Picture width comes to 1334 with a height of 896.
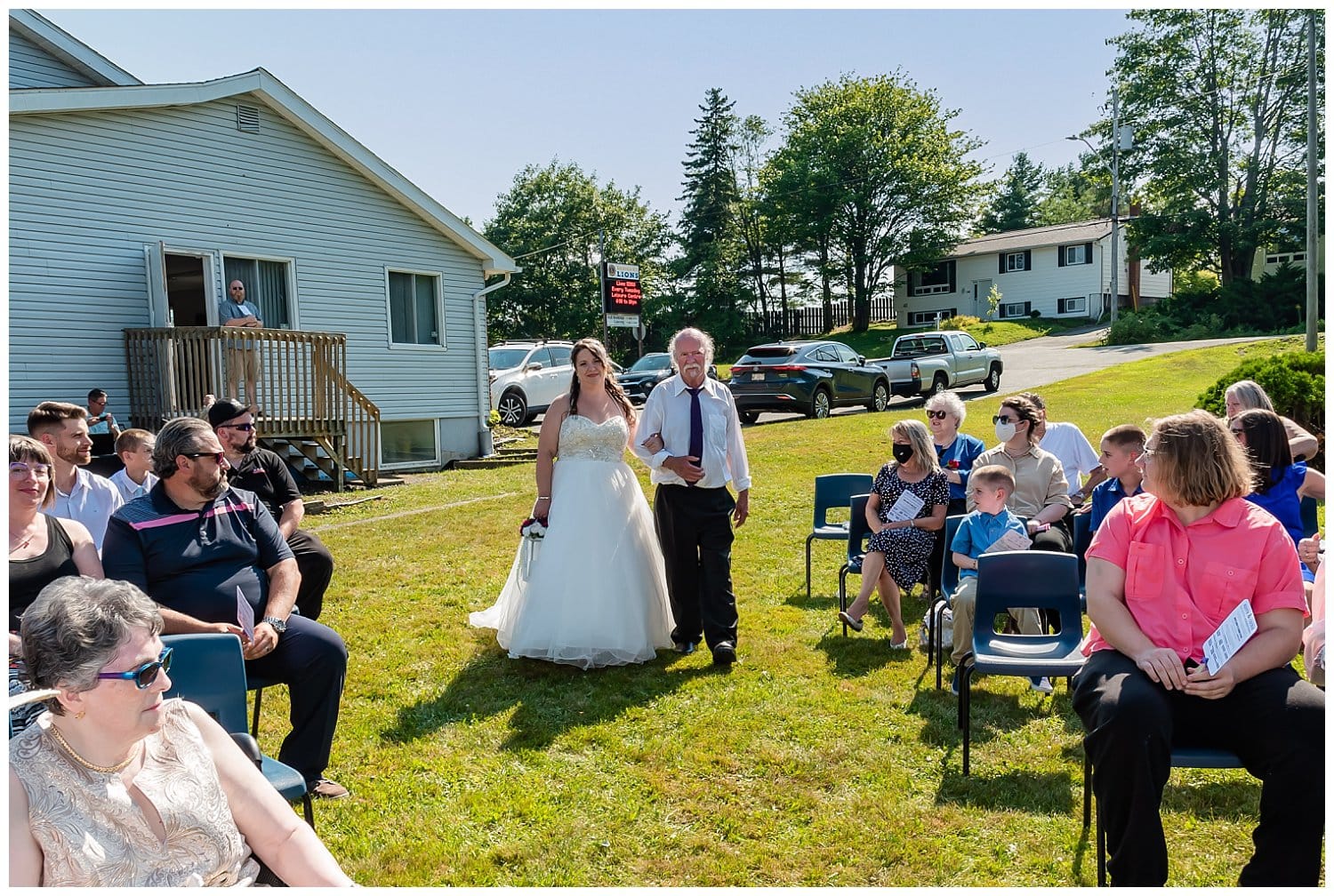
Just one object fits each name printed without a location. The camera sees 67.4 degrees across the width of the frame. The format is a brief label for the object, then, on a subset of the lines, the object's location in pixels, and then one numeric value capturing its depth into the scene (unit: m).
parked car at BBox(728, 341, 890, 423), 19.53
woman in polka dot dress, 6.43
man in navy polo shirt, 4.13
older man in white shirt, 6.18
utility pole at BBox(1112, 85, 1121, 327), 39.30
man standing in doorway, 13.70
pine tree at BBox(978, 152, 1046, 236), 75.88
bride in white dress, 6.02
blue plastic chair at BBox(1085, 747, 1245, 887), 3.33
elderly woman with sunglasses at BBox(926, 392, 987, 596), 6.82
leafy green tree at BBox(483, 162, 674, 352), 52.66
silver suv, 21.61
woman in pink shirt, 3.21
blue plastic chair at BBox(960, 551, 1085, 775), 4.78
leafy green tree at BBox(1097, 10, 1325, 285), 38.25
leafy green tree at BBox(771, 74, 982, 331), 45.44
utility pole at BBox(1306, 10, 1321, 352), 17.34
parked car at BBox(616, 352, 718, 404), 23.45
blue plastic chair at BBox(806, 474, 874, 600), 8.30
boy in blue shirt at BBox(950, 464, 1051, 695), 5.62
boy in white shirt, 6.06
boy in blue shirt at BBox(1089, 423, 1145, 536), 5.74
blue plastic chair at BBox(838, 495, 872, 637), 7.09
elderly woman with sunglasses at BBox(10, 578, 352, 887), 2.32
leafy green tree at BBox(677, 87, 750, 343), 47.38
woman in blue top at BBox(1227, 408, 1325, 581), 4.89
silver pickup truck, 22.62
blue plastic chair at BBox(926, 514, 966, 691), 5.50
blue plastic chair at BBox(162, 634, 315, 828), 3.40
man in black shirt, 5.21
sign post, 21.42
